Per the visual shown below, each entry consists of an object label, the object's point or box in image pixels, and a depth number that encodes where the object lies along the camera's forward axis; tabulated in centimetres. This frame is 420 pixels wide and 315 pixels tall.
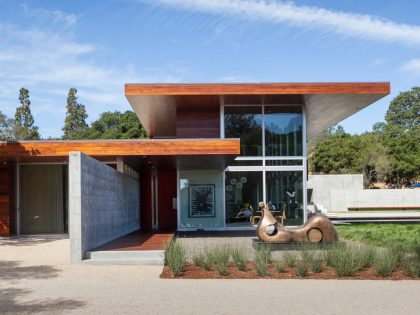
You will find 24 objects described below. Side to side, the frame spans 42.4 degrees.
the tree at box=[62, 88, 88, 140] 6525
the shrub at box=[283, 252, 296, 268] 1076
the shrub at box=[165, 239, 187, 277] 1003
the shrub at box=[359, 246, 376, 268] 1062
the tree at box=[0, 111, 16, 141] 5235
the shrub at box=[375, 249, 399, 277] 997
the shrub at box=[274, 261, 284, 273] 1031
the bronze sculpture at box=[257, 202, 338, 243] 1380
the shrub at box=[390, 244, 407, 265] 1069
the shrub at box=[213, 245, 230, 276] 1008
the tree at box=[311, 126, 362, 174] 5519
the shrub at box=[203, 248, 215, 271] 1053
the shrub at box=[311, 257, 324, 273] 1024
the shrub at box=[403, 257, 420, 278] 988
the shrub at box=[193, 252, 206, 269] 1077
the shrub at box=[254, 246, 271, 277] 1004
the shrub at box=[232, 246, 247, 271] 1051
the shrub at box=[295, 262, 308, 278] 991
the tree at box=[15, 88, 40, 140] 6006
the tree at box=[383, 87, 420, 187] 5356
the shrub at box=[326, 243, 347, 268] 1044
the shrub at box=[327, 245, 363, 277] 997
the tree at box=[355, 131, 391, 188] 5303
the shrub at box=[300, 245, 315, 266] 1039
